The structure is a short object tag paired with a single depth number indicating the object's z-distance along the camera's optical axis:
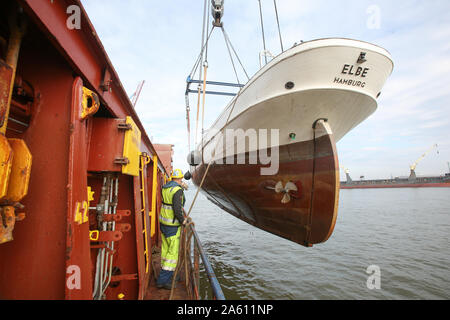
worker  2.92
